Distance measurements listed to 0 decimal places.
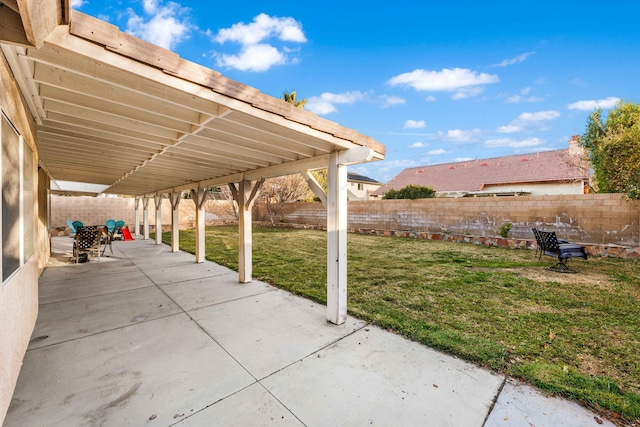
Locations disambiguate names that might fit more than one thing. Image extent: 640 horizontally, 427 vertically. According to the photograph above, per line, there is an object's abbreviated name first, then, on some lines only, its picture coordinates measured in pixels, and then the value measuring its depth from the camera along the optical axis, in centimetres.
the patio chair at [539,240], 670
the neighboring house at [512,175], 1669
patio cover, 156
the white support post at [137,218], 1431
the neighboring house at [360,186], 3034
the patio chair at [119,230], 1215
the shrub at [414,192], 1414
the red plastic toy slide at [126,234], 1258
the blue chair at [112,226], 1179
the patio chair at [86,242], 748
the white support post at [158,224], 1134
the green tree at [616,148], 789
